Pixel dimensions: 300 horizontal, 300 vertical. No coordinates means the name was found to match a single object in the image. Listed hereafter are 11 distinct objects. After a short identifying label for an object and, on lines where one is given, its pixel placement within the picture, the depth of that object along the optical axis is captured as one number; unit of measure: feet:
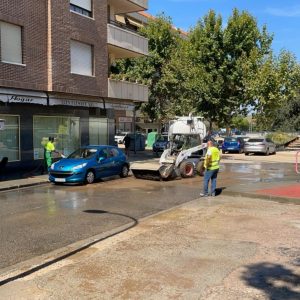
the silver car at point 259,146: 85.20
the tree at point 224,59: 84.18
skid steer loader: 42.42
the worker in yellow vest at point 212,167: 31.95
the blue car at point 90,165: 39.17
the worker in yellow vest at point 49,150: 45.41
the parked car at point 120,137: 123.81
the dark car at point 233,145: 92.13
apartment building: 45.66
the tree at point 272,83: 81.91
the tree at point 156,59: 98.91
